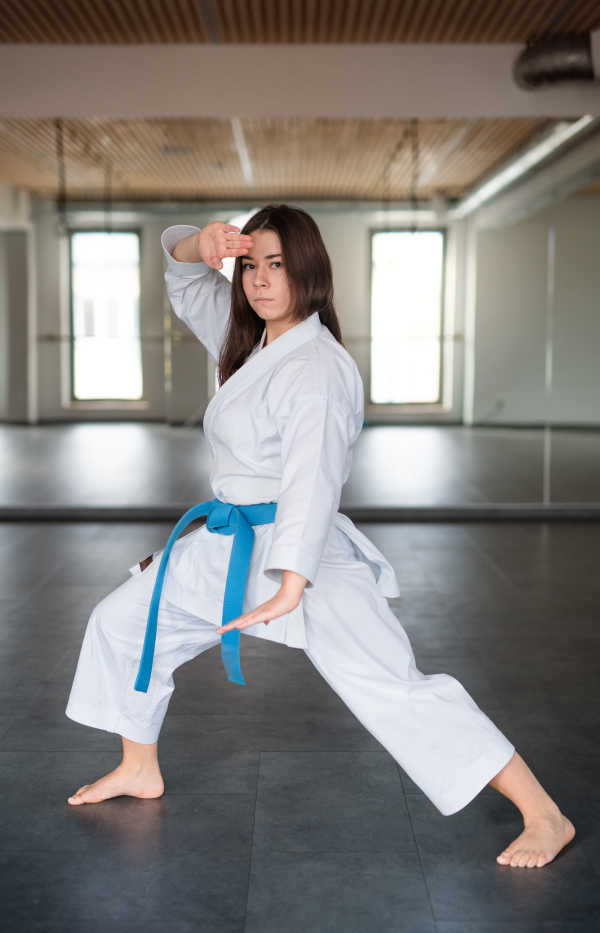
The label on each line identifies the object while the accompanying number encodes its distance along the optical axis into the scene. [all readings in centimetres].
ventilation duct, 491
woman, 158
